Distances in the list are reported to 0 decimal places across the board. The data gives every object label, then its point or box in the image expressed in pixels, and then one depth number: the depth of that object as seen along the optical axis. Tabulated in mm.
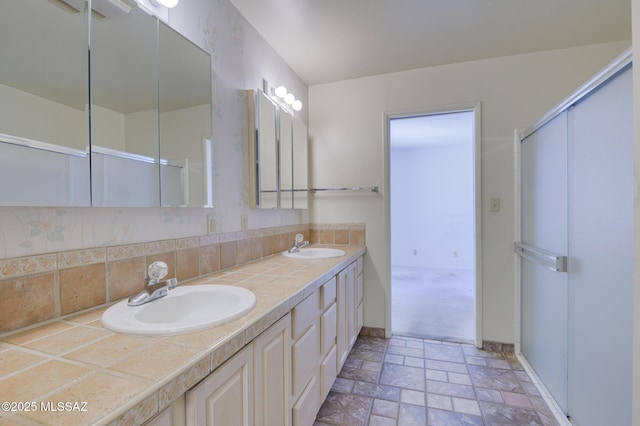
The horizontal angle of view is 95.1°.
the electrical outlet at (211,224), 1448
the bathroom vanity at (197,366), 513
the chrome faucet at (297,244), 2168
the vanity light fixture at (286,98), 2082
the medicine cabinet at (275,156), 1783
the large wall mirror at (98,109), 783
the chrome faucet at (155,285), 979
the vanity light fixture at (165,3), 1164
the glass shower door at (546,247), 1568
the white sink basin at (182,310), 763
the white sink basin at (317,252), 2071
